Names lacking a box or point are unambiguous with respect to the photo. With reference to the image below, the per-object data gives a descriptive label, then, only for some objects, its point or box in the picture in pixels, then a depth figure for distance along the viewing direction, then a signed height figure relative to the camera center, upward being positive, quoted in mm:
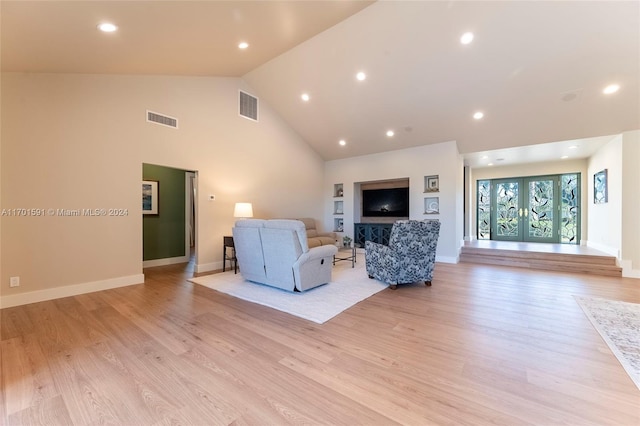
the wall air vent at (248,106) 5879 +2426
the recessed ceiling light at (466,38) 3807 +2546
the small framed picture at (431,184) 6625 +691
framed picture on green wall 5574 +330
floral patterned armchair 3941 -657
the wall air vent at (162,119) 4441 +1615
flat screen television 7508 +261
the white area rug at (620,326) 2068 -1179
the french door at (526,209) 7879 +51
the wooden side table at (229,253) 5287 -901
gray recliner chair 3600 -645
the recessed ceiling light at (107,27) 2606 +1877
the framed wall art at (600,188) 5812 +538
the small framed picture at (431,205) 6555 +152
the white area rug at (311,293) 3129 -1176
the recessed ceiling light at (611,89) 4170 +1964
